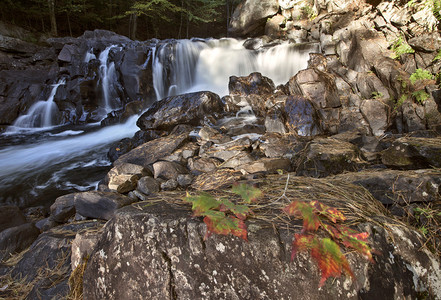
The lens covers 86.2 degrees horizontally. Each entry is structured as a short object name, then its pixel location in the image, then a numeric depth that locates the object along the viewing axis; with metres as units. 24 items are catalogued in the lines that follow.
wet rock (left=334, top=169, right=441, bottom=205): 1.96
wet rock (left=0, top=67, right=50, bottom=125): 11.93
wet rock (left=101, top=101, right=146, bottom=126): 10.72
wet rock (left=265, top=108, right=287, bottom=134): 6.75
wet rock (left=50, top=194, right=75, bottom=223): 4.12
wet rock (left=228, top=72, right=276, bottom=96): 9.62
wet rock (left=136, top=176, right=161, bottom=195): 4.39
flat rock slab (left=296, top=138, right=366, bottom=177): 3.41
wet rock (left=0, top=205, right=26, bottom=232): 3.96
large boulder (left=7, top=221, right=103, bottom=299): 1.94
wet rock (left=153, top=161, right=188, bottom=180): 4.88
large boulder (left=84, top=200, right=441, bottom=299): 1.20
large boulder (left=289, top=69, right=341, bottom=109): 7.45
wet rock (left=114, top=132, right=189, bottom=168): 5.79
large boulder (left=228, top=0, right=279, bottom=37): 16.05
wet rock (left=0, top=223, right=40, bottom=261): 2.98
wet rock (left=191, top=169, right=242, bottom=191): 3.89
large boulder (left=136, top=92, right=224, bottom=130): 8.05
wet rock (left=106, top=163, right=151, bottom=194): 4.59
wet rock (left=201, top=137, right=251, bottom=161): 5.39
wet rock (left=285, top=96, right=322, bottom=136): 6.60
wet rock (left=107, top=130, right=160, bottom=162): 7.43
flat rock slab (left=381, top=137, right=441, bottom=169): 2.70
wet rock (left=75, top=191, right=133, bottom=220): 3.45
